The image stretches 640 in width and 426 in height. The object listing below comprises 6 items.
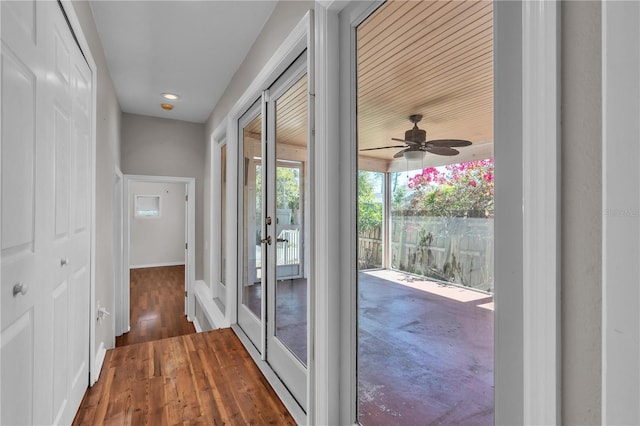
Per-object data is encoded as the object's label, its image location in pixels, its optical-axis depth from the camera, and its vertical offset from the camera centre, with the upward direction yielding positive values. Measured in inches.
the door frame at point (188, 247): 162.1 -19.8
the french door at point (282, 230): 73.3 -4.7
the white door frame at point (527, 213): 23.1 +0.0
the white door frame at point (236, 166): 59.3 +16.8
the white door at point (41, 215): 37.5 -0.6
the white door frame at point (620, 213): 18.6 +0.0
